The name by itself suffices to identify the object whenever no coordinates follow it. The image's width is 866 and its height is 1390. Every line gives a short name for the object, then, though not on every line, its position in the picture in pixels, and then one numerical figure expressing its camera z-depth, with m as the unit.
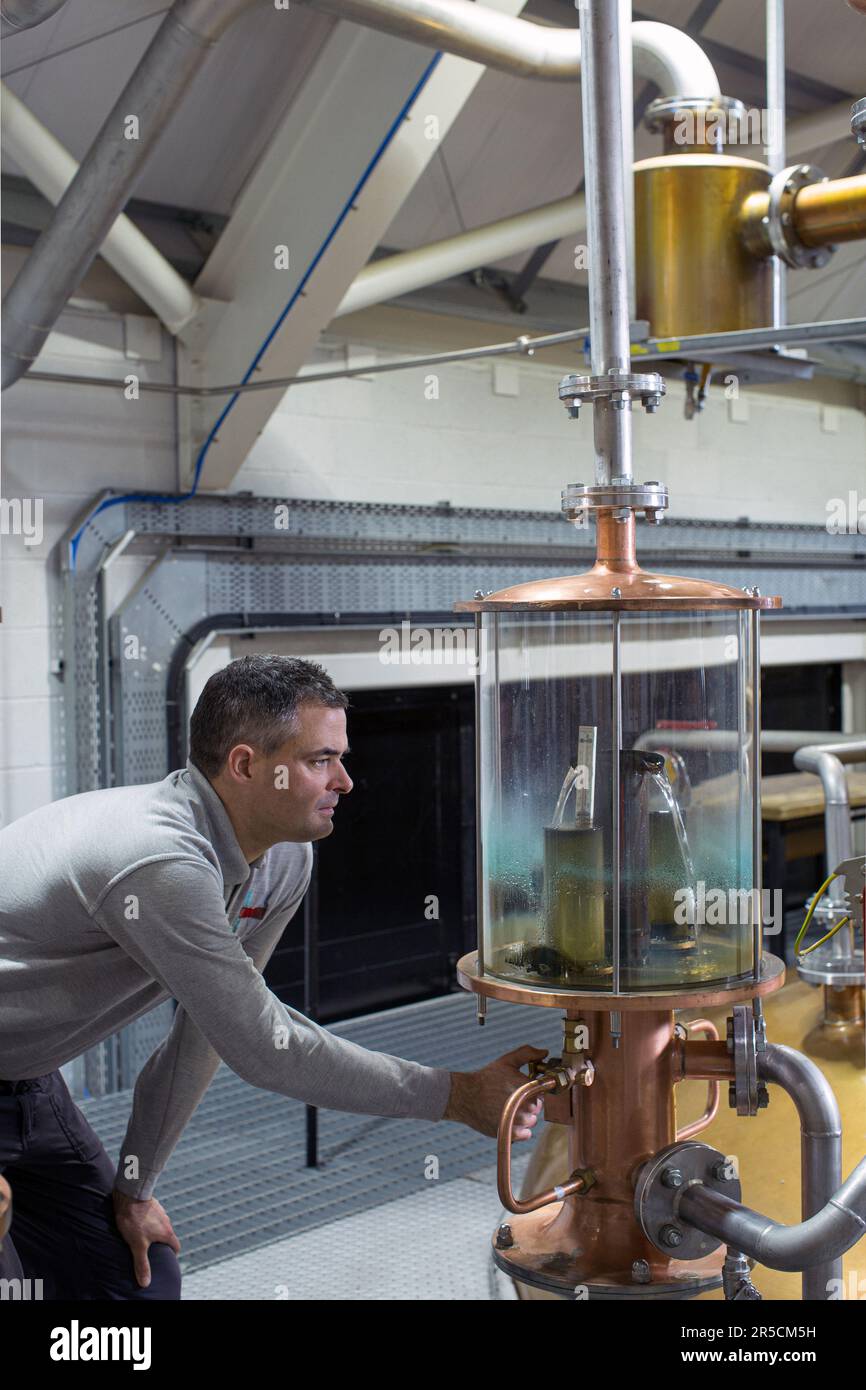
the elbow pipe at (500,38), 2.59
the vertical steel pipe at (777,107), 2.47
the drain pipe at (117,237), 3.25
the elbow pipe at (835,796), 2.43
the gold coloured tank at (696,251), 2.41
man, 1.63
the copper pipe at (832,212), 2.31
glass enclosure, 1.33
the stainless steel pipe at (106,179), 2.74
